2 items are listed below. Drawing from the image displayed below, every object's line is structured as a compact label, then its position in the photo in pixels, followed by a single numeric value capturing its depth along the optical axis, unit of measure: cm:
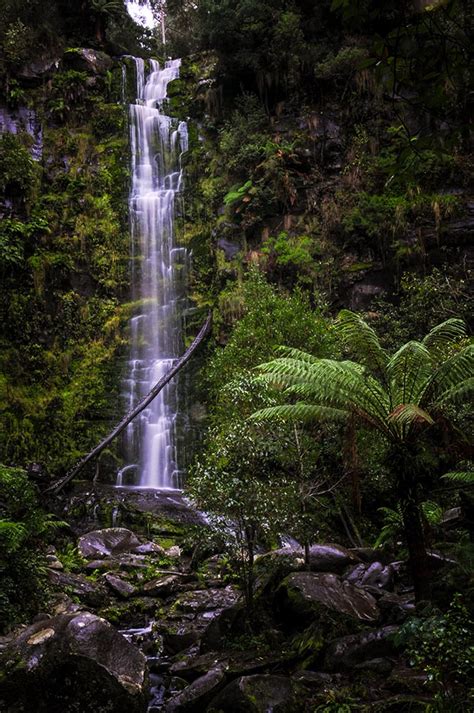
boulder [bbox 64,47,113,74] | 1997
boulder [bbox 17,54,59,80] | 1928
